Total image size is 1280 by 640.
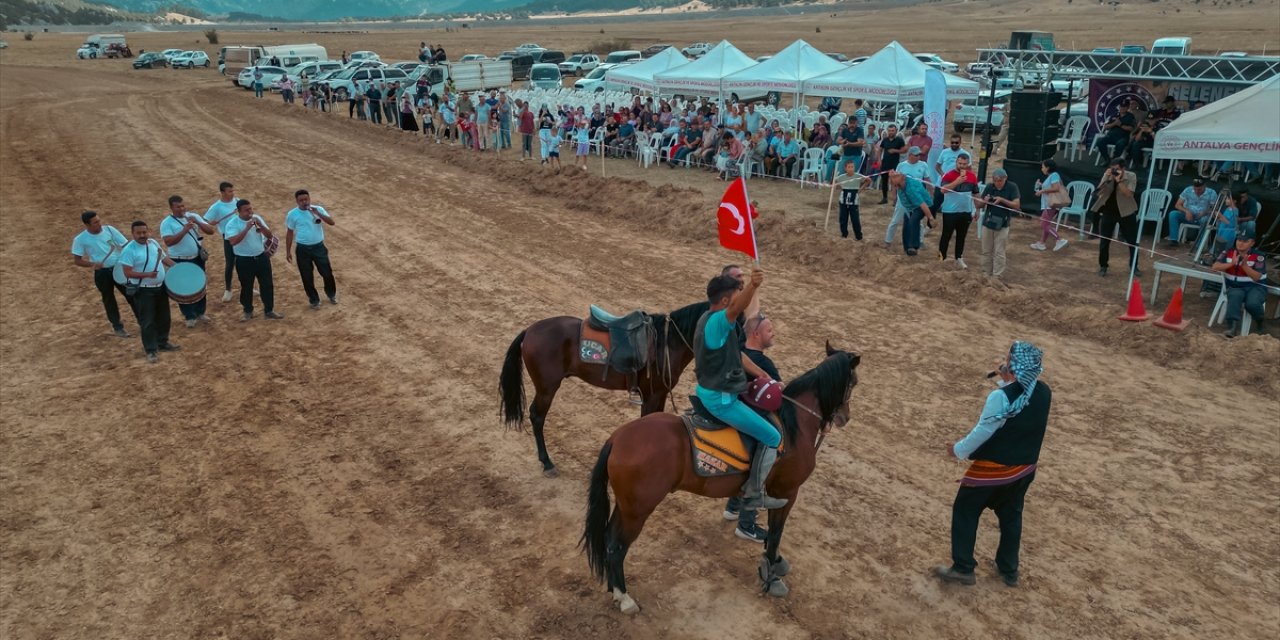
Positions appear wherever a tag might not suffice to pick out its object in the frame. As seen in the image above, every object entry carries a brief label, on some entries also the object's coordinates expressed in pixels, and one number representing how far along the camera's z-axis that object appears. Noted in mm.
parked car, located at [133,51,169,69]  49562
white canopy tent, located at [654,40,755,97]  21797
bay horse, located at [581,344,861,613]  5137
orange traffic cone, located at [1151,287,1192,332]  9867
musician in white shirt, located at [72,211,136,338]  9414
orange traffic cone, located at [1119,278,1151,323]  10078
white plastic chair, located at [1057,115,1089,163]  18969
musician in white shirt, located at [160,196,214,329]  9961
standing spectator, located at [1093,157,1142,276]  11883
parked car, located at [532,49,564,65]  46031
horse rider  4949
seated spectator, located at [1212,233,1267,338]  9703
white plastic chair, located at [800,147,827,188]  17669
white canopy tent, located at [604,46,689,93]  23766
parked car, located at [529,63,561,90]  36903
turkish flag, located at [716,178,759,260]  5941
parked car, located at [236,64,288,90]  38031
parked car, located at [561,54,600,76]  43156
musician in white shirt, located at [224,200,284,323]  10219
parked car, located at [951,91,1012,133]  24141
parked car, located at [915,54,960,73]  31909
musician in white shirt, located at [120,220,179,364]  9266
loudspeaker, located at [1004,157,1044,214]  15703
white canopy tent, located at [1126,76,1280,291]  10242
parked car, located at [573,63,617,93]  32547
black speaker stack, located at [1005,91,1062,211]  15359
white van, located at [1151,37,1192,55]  24375
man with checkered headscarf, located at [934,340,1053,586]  5133
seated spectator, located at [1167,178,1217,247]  12531
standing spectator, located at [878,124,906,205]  15907
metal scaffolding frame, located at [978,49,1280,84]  14711
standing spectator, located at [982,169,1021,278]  11648
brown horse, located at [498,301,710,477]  6715
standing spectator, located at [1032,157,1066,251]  13117
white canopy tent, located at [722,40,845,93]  20250
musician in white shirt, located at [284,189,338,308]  10438
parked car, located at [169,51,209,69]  51147
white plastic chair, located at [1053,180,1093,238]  14223
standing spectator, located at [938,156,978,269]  11891
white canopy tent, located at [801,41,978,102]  18719
